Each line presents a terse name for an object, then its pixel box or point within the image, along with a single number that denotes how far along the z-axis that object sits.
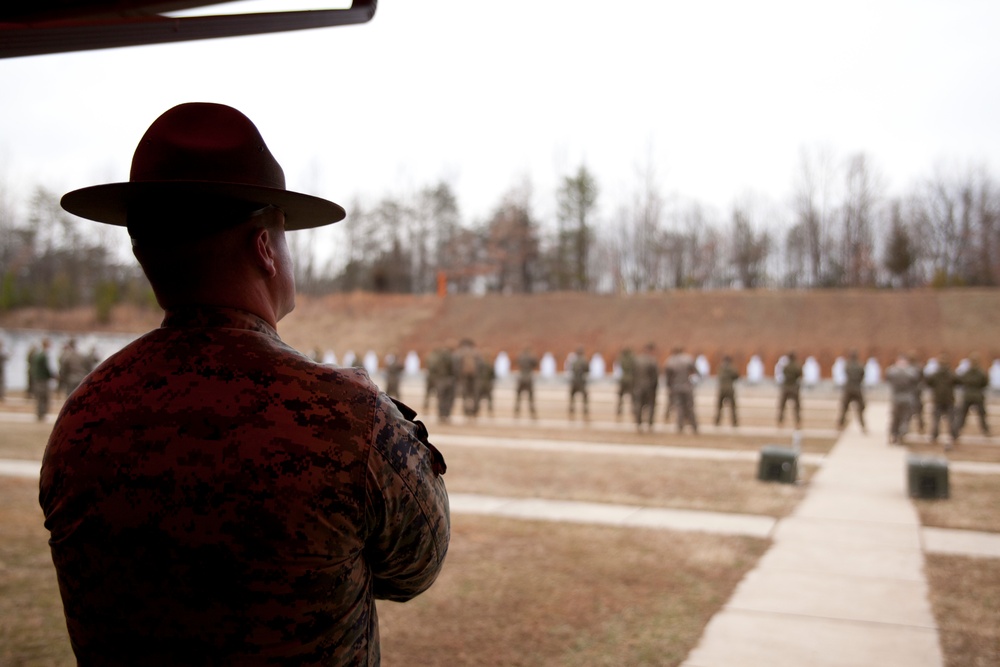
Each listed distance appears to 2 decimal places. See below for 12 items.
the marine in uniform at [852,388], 18.53
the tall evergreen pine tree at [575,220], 73.44
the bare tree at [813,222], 68.06
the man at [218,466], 1.62
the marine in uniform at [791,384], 19.17
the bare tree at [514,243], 73.50
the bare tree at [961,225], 62.94
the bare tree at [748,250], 74.06
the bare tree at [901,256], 61.16
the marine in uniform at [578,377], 21.45
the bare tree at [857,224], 67.00
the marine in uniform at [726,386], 19.33
